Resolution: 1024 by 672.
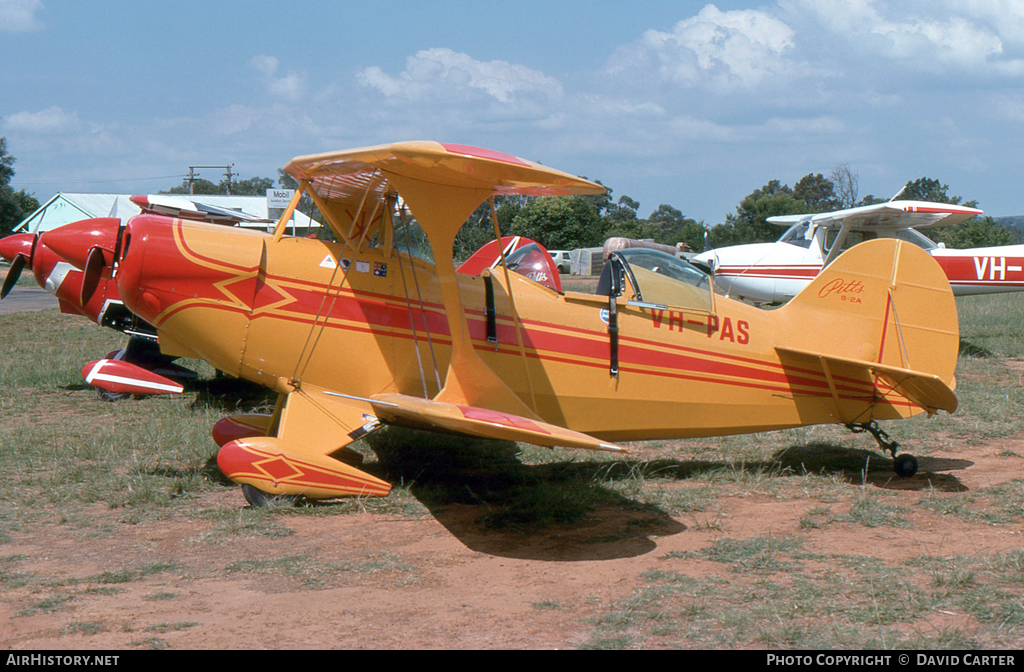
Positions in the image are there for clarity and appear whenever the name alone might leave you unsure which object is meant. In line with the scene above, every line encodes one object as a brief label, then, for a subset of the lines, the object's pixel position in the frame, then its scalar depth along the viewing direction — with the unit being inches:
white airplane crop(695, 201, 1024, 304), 597.6
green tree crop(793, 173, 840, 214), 2824.8
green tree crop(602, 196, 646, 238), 2061.6
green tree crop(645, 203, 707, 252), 2030.0
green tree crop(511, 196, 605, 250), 2011.6
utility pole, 2616.9
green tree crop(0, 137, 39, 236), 2237.9
